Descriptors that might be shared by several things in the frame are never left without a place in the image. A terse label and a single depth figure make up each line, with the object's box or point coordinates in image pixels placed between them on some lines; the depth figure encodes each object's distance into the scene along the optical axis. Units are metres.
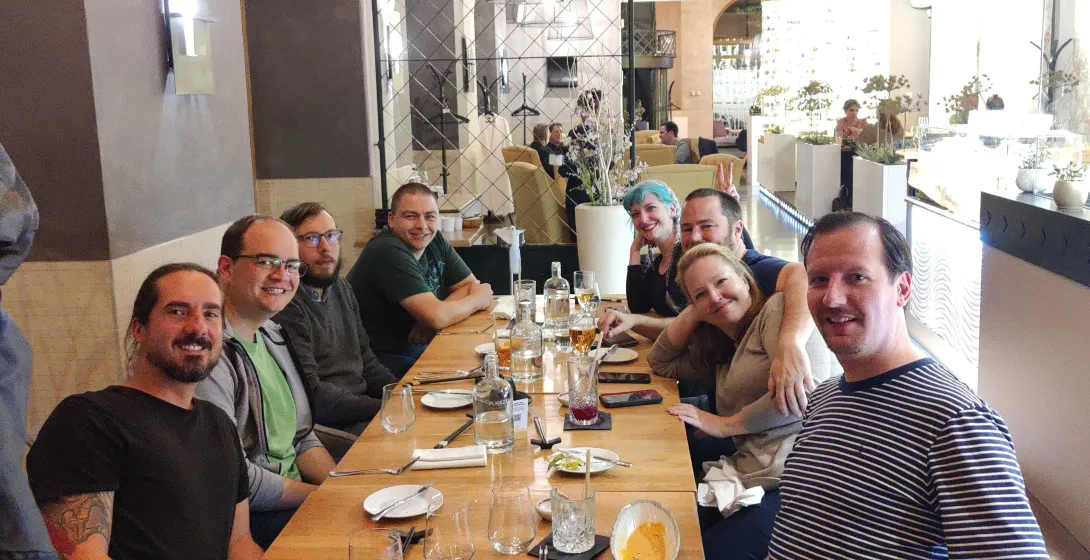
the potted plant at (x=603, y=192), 5.97
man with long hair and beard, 1.69
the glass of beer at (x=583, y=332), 2.80
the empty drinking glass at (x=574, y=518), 1.60
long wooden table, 1.71
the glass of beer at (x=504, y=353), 2.89
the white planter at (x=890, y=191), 8.09
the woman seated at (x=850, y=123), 11.46
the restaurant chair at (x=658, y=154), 11.20
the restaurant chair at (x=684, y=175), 8.50
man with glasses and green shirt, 2.35
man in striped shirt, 1.31
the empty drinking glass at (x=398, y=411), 2.33
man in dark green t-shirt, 3.81
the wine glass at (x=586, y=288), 3.48
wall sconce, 3.90
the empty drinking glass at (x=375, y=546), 1.37
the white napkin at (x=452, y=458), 2.06
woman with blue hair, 3.74
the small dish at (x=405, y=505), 1.76
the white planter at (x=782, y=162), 14.30
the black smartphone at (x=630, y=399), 2.52
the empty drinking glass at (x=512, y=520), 1.57
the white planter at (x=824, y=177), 11.30
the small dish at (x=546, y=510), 1.74
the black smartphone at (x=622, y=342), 3.34
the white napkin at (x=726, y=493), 2.19
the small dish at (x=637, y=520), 1.55
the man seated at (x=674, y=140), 14.88
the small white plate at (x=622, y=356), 3.04
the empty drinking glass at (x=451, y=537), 1.54
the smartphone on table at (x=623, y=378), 2.80
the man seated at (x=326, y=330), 3.07
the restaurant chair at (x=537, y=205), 7.80
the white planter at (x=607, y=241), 5.96
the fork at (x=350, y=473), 2.03
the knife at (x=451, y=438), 2.20
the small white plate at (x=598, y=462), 1.98
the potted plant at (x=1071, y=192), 3.60
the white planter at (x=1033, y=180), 4.13
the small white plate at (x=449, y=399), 2.54
